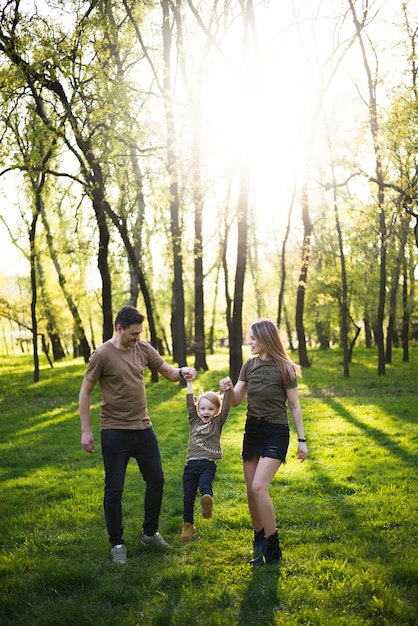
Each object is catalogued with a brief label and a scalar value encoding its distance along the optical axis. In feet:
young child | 19.20
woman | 17.88
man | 18.72
